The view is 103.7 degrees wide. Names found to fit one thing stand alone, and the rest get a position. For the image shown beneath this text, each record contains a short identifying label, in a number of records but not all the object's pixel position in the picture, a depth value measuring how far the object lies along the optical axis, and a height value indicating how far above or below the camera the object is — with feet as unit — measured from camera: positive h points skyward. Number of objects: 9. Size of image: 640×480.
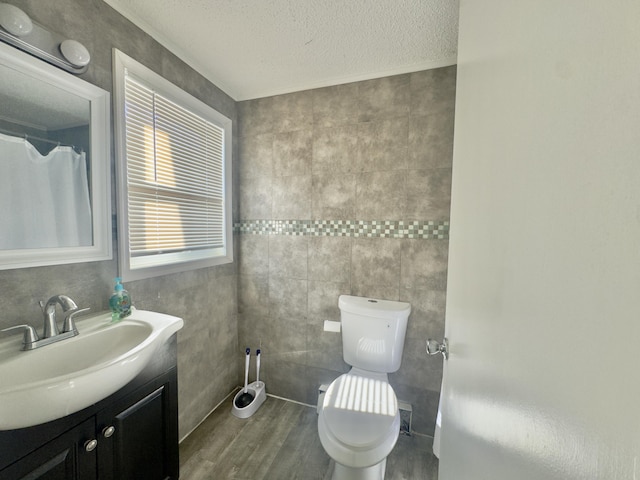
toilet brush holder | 6.03 -4.35
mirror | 2.94 +0.77
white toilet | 3.70 -2.98
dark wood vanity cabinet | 2.35 -2.43
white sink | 2.15 -1.52
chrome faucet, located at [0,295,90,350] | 2.85 -1.24
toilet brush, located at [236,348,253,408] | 6.23 -4.28
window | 4.16 +1.00
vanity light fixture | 2.76 +2.21
